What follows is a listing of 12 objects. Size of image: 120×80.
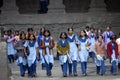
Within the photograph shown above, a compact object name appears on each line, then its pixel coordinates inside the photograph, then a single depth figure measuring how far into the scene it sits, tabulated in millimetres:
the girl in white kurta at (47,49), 17719
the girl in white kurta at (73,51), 17758
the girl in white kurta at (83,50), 17938
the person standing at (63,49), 17594
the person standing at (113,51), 18047
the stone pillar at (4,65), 14961
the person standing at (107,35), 22256
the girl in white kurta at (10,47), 23267
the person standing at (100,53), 18016
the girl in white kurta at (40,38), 17844
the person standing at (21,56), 17859
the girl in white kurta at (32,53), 17766
